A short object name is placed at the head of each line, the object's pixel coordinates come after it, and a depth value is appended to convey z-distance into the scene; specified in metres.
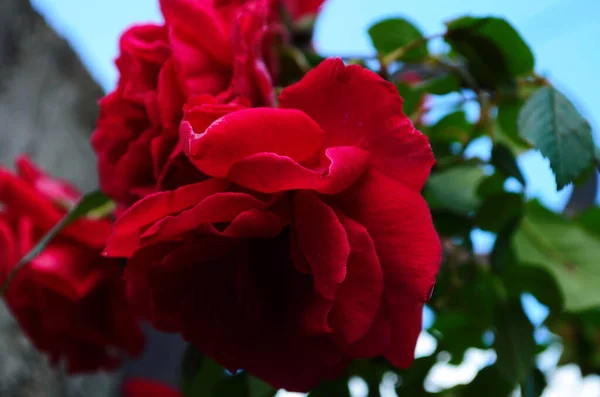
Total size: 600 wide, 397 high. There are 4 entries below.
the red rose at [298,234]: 0.15
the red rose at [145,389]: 0.58
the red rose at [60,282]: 0.26
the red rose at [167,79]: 0.18
